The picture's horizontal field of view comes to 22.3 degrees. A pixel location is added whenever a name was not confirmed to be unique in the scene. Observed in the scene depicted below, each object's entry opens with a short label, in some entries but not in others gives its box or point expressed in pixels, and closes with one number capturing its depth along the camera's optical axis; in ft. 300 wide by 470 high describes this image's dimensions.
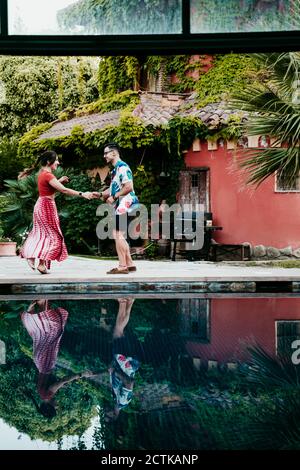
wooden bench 54.19
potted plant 56.49
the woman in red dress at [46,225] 36.04
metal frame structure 16.21
